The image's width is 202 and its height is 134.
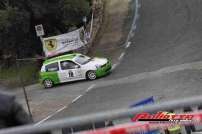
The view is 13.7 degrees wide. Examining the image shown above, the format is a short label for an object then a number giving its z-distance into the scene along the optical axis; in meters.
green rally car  43.53
